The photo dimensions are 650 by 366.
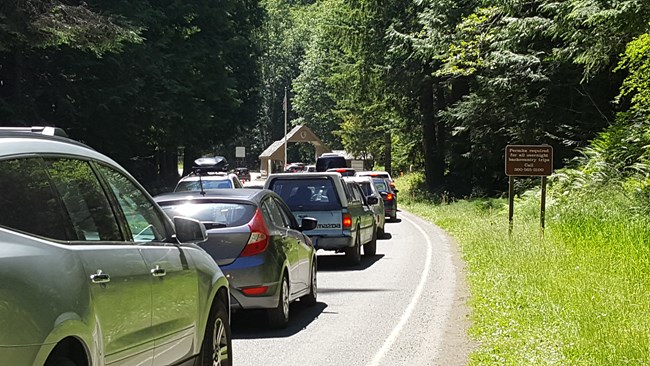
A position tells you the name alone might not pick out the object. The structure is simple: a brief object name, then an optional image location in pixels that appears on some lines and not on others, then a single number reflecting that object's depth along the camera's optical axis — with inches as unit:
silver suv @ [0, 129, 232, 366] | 159.6
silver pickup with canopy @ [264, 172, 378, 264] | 722.8
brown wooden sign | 871.7
